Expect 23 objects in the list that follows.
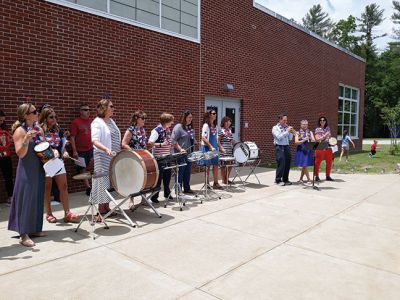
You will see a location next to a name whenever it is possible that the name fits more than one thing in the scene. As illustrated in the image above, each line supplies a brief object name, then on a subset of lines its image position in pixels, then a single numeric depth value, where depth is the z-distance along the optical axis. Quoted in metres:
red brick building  6.82
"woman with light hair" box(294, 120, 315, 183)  8.46
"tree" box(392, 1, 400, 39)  55.28
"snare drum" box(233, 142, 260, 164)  8.23
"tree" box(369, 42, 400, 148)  47.22
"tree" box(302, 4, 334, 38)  60.47
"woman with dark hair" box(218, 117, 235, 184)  8.20
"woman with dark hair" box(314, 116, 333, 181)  8.77
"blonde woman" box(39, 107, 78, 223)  5.11
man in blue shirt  8.63
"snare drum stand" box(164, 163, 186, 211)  6.30
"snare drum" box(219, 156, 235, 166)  7.72
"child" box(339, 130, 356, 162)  15.62
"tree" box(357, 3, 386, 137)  48.38
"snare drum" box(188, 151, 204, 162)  6.46
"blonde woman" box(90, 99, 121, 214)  5.11
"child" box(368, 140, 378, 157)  18.28
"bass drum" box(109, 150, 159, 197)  5.01
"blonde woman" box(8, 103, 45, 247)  4.22
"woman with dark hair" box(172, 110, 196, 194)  7.06
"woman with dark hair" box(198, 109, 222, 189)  7.53
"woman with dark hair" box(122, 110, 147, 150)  5.94
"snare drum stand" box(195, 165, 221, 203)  7.11
